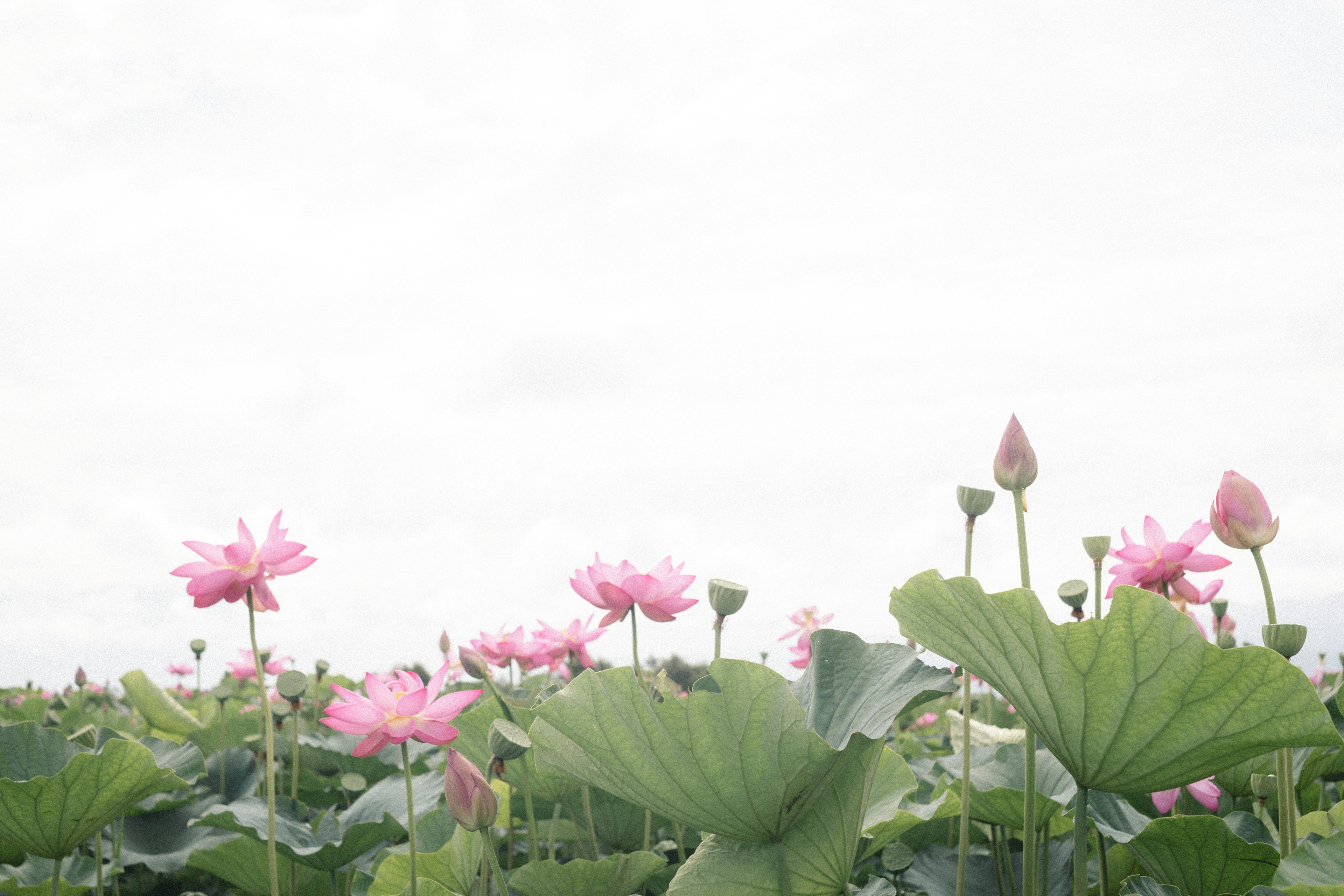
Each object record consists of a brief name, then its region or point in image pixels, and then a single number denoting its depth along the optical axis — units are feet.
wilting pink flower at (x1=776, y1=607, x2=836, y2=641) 10.41
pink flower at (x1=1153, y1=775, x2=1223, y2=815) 4.65
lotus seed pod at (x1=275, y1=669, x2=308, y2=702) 6.46
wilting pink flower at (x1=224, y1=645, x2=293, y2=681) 10.89
